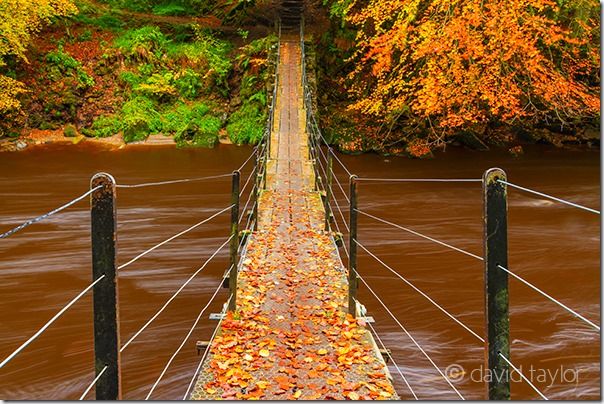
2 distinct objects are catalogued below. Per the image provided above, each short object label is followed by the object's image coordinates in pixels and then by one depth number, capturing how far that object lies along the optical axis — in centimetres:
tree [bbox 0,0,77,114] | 1825
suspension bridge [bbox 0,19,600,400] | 272
